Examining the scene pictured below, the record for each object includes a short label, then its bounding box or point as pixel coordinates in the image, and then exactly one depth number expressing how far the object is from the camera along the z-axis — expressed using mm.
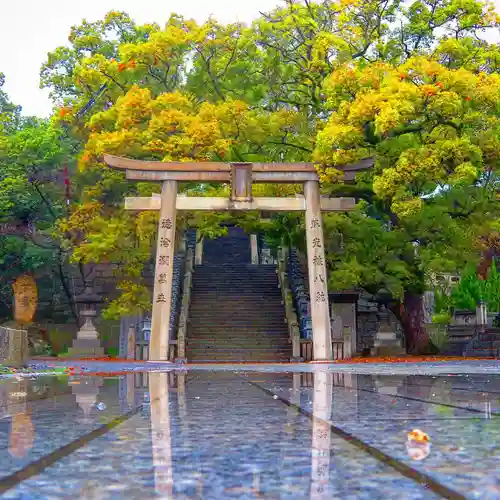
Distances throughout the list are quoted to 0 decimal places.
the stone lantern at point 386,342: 25250
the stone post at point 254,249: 34625
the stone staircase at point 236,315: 24266
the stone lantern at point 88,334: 27906
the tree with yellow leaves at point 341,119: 20062
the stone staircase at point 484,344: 23469
